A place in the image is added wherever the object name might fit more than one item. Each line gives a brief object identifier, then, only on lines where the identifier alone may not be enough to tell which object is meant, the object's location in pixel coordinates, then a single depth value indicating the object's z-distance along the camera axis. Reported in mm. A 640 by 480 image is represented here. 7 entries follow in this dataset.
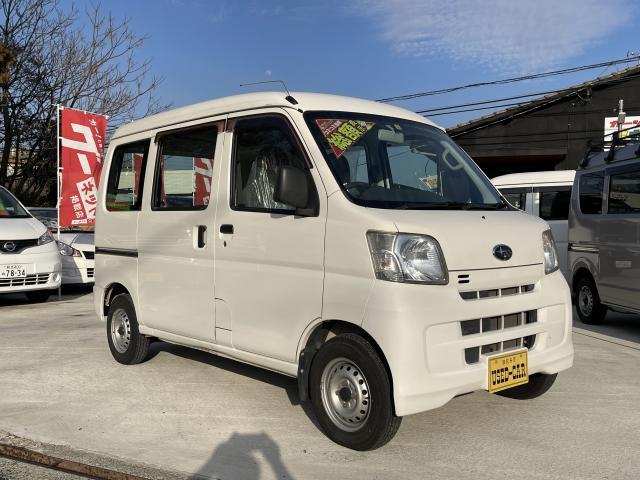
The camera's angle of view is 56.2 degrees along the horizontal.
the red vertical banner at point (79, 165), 10469
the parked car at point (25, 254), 8578
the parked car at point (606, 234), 7359
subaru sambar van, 3301
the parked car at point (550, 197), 12219
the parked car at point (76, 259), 10500
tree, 18325
